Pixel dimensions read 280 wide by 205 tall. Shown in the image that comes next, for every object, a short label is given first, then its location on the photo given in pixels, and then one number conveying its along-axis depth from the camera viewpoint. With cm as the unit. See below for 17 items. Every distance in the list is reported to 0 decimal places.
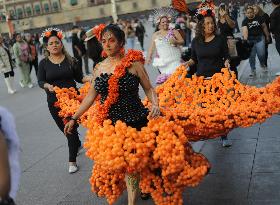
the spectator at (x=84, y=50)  1514
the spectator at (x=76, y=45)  1478
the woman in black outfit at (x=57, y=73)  584
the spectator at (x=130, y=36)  2099
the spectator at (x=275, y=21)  934
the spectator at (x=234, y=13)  2501
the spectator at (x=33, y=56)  1500
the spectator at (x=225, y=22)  976
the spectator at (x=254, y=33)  1006
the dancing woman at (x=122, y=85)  400
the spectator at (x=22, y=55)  1434
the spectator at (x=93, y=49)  718
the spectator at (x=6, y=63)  1324
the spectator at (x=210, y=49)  595
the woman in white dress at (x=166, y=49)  806
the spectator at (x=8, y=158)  213
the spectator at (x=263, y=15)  1008
